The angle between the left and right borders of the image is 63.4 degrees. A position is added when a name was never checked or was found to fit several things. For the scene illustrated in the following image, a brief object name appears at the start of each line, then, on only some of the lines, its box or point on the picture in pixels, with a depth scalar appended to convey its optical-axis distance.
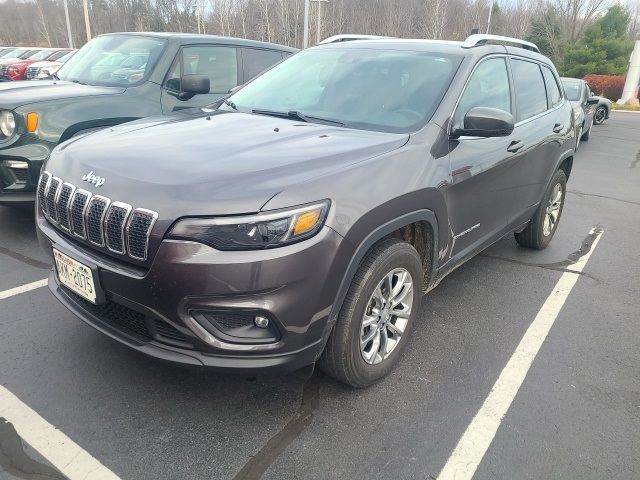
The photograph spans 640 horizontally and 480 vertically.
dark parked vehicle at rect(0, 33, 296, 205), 4.34
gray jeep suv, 2.09
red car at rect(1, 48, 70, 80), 18.80
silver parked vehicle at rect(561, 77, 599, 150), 12.48
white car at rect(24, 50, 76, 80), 17.29
